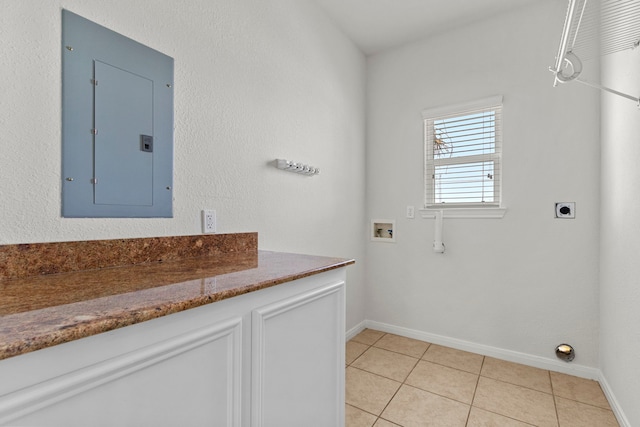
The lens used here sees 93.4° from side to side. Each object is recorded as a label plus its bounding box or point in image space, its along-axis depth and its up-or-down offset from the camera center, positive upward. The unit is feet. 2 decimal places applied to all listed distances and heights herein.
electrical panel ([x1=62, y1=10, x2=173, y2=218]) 3.39 +1.07
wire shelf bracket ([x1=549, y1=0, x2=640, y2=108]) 3.57 +2.46
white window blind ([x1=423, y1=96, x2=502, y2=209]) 7.70 +1.62
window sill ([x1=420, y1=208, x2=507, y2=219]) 7.54 +0.06
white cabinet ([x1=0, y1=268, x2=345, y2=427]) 1.71 -1.20
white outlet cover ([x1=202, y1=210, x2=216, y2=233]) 4.77 -0.14
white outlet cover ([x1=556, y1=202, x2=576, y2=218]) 6.75 +0.13
